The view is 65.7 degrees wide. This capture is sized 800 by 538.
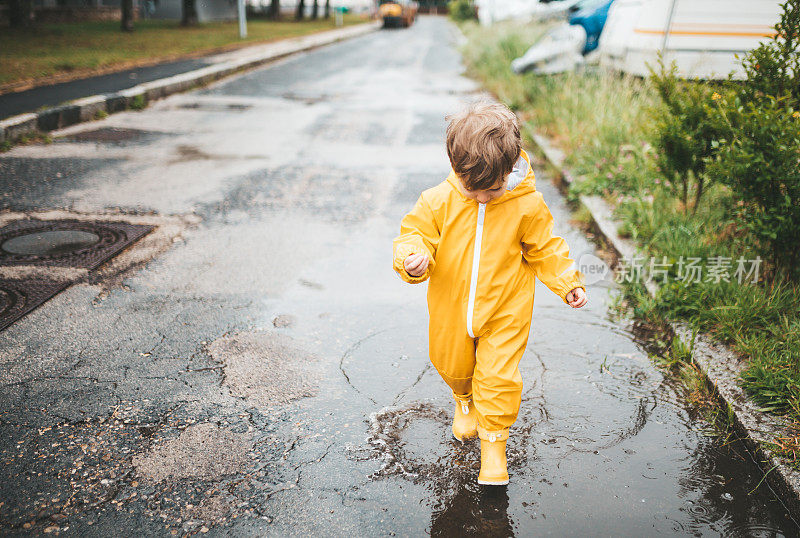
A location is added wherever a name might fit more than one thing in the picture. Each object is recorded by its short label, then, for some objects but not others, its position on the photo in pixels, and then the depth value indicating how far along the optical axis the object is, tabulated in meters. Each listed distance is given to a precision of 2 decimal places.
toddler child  2.24
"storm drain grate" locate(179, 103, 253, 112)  10.20
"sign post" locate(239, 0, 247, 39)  22.31
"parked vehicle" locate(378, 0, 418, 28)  40.98
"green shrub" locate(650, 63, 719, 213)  3.97
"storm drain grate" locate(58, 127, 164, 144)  7.76
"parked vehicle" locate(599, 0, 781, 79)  7.17
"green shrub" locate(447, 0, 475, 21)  45.88
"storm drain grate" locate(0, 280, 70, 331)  3.50
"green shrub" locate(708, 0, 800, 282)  3.07
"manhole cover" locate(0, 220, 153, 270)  4.18
